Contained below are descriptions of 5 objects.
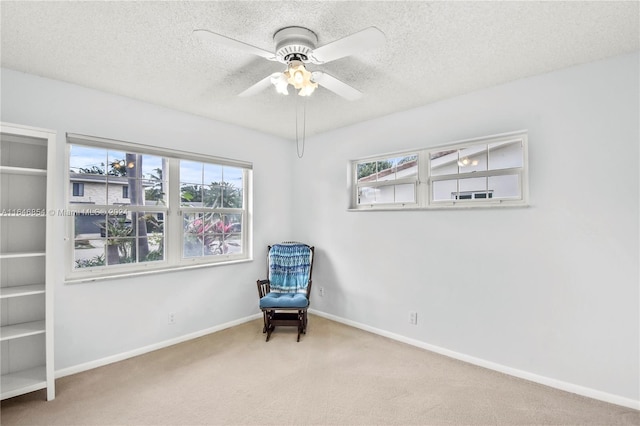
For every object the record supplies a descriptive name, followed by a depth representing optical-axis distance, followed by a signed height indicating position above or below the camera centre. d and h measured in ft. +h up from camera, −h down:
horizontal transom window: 8.73 +1.23
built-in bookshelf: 7.22 -1.23
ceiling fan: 5.23 +3.03
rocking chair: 11.30 -2.72
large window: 9.03 +0.16
